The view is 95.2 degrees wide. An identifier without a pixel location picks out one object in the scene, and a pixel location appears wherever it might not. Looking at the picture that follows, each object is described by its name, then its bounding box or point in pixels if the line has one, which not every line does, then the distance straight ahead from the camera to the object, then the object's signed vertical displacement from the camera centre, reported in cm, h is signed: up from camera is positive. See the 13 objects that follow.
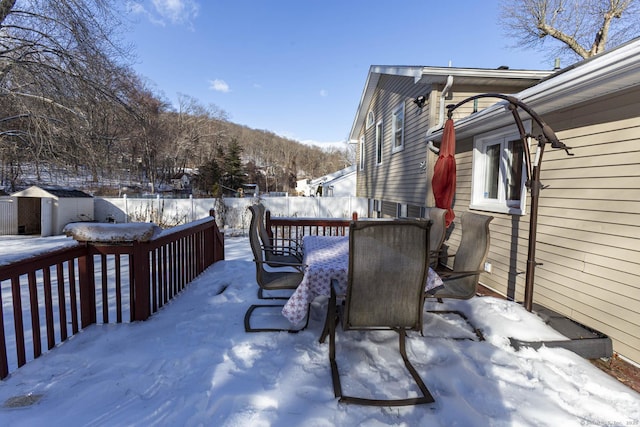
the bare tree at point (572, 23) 1080 +690
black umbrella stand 279 +8
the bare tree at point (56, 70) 584 +248
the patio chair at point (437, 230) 346 -43
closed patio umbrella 399 +30
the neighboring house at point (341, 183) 1808 +67
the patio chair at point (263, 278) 250 -80
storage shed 1089 -73
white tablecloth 212 -67
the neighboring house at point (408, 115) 499 +175
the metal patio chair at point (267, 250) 311 -67
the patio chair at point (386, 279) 178 -54
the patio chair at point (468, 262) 247 -62
